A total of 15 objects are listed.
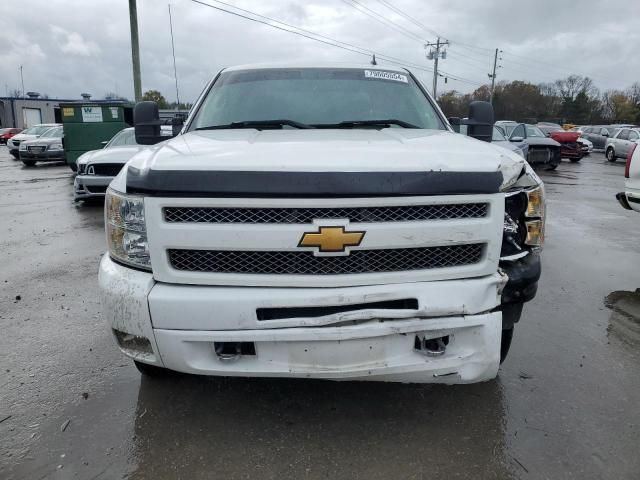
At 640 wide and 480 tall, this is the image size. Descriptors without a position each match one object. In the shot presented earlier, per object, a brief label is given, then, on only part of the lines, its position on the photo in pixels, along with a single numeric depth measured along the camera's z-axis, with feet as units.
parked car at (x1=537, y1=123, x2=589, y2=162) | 71.36
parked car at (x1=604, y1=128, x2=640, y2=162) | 72.02
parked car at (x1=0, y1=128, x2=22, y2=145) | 125.10
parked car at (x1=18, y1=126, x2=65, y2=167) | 63.62
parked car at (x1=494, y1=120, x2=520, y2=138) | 52.58
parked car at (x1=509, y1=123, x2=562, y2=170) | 52.60
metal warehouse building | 193.67
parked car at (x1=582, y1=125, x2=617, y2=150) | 92.99
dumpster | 48.67
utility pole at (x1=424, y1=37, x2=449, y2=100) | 167.73
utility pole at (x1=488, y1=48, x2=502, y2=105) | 206.86
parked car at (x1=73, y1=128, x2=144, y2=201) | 28.30
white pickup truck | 6.67
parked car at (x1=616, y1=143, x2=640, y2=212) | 16.79
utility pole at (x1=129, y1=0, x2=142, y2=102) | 58.49
